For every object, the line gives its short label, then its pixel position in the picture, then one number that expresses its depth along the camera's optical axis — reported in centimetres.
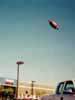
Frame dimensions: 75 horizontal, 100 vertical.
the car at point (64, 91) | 1082
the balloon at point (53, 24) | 1585
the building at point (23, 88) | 4791
